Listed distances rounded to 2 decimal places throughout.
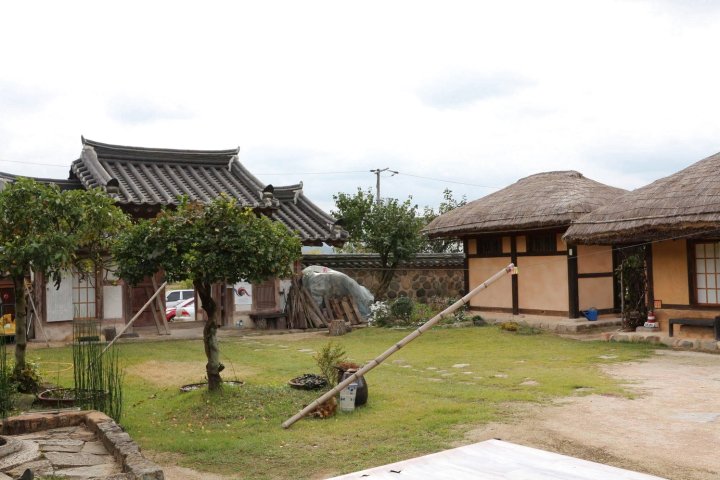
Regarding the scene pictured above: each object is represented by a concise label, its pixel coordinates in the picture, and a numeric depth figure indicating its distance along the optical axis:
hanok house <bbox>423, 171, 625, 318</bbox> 14.23
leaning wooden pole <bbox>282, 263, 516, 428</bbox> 5.74
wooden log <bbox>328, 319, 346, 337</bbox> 14.68
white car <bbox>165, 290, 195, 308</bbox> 19.95
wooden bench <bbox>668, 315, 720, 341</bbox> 10.98
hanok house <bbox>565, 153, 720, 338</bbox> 10.90
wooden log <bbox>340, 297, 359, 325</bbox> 16.36
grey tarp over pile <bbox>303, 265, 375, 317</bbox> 16.69
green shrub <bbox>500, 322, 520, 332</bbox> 13.91
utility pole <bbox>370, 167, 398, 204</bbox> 29.73
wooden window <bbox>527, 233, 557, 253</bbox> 14.77
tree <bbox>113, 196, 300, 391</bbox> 6.94
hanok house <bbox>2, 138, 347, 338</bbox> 13.64
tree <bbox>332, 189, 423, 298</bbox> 18.00
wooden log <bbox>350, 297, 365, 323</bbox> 16.45
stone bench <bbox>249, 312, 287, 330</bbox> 15.73
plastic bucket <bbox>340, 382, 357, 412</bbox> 6.86
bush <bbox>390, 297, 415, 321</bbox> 15.61
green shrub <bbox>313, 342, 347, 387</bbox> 7.50
